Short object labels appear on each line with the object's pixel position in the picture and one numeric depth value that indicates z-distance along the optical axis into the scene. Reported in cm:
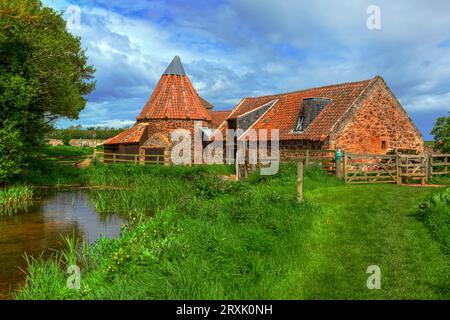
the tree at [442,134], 2408
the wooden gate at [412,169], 1767
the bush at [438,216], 820
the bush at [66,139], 6288
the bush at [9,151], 1842
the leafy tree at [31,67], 1858
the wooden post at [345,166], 1779
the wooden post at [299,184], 1121
